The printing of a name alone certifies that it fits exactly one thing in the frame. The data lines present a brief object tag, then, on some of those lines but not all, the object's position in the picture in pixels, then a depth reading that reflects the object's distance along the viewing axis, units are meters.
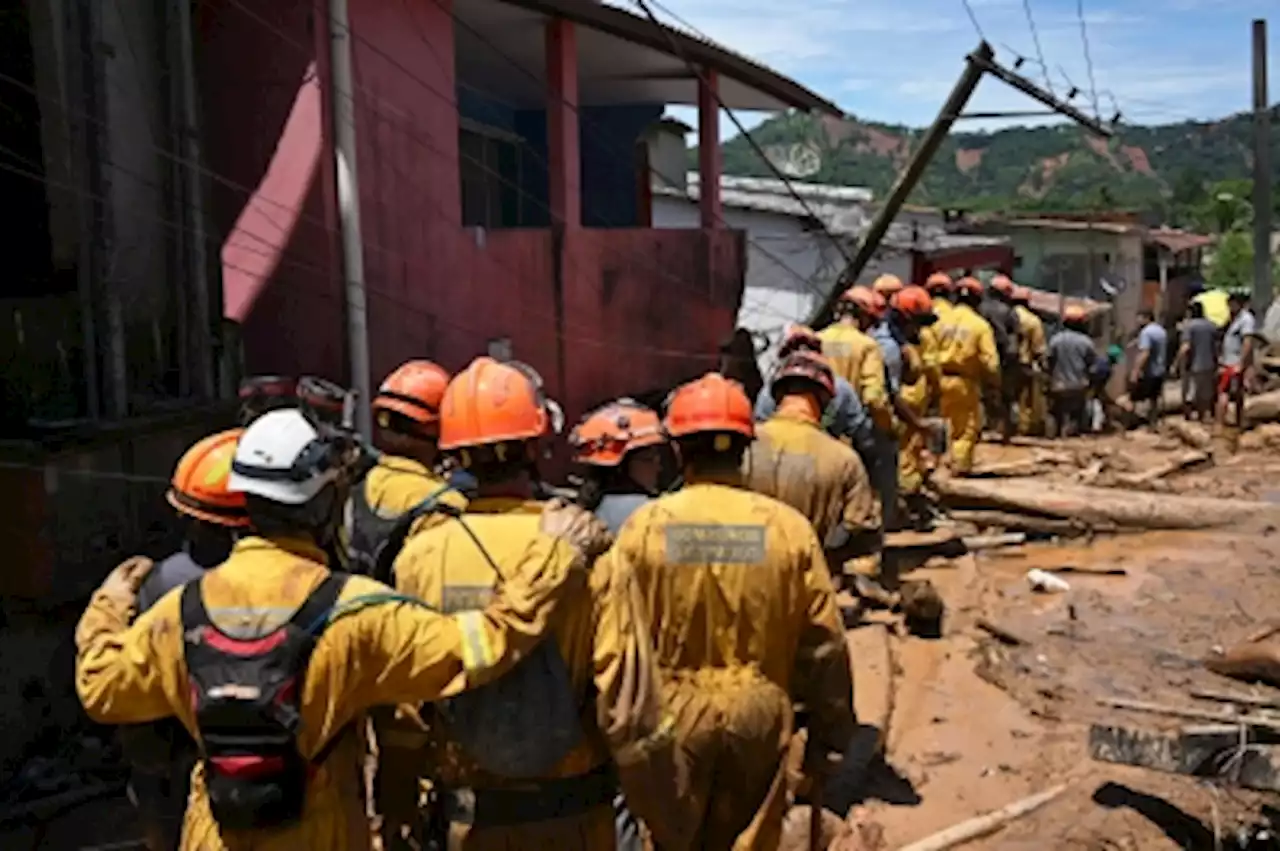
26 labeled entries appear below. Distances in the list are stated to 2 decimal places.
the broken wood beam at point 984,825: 5.54
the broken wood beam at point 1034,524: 11.77
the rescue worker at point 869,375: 9.55
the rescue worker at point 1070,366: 16.73
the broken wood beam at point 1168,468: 13.48
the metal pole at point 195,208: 7.65
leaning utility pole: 14.68
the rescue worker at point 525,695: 3.50
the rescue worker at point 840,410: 8.38
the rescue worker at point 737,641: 4.29
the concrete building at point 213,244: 6.59
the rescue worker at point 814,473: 6.70
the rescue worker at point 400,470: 4.99
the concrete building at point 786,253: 19.14
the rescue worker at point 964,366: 12.61
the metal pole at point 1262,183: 25.38
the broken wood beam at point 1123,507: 11.84
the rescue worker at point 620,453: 5.26
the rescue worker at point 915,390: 10.98
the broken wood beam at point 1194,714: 5.68
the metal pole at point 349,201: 8.23
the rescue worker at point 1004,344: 16.20
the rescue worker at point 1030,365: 16.57
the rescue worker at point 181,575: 3.44
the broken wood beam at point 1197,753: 5.43
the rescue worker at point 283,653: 3.01
